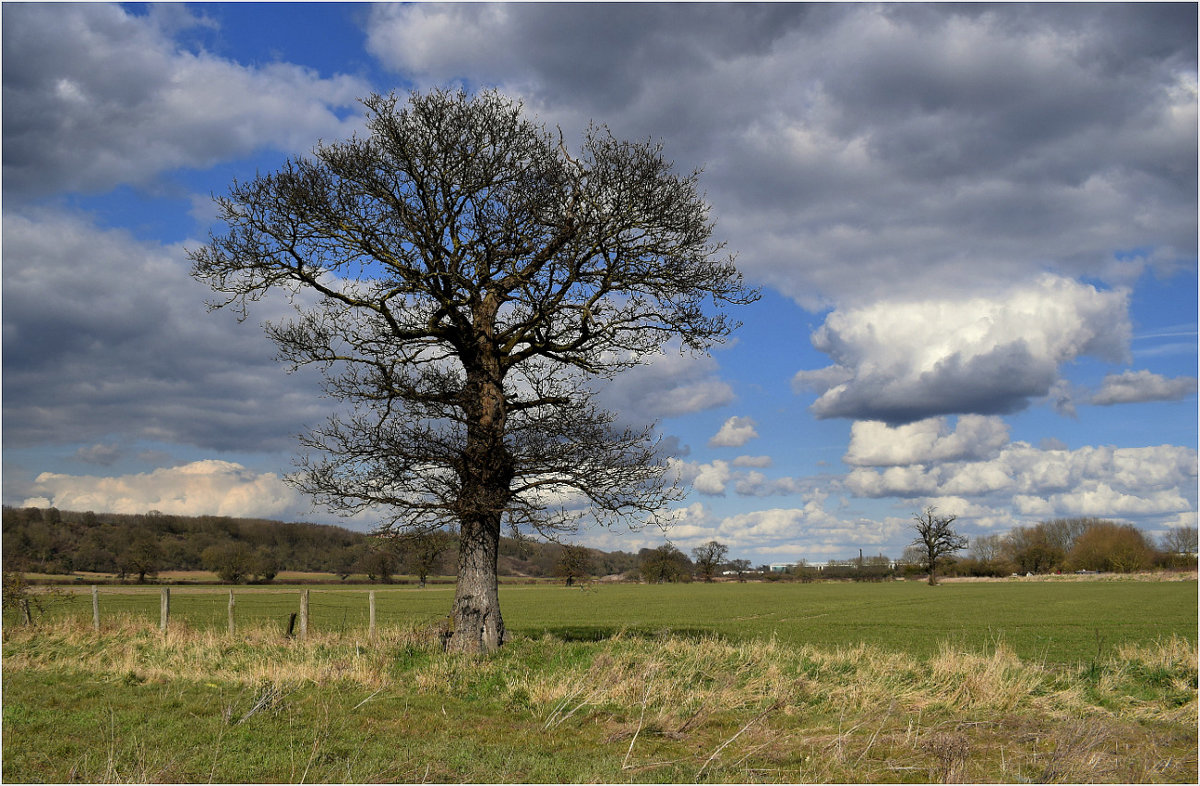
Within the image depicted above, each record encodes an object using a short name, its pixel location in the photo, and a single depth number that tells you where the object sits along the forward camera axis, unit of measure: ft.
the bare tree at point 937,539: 307.99
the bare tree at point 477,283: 50.80
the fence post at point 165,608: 70.64
